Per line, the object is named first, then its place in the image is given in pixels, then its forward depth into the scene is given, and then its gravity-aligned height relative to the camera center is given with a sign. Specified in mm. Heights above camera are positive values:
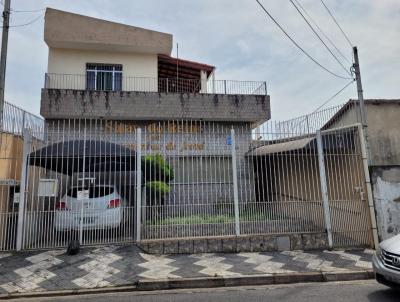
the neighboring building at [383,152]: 6879 +856
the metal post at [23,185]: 6176 +225
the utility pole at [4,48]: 6539 +3479
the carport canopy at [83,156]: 6430 +845
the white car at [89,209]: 6449 -364
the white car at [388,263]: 3955 -1138
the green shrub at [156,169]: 6887 +548
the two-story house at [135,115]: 6836 +3175
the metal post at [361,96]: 7252 +2326
